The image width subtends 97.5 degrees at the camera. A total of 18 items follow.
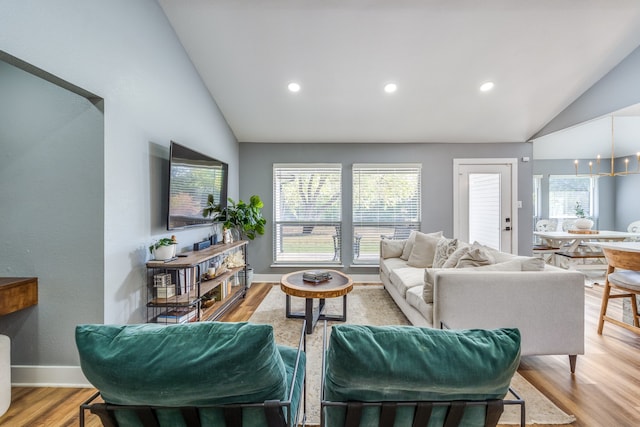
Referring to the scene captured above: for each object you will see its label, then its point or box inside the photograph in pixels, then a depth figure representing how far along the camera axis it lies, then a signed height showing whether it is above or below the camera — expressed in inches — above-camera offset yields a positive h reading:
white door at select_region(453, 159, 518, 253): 187.2 +7.7
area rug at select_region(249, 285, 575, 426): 68.6 -47.4
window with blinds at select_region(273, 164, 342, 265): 191.2 +2.2
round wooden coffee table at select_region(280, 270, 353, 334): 105.7 -29.6
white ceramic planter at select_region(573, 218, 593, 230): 205.0 -7.8
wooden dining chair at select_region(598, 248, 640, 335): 99.3 -24.0
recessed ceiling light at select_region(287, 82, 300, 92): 142.0 +64.7
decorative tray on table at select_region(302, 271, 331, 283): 117.0 -26.9
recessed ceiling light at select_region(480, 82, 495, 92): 141.8 +64.9
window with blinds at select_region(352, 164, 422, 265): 191.2 +5.6
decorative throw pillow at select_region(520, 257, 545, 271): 87.1 -16.1
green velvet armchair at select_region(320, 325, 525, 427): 33.4 -19.4
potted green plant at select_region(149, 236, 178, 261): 98.4 -12.9
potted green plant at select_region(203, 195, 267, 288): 155.0 -2.2
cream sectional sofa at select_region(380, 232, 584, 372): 82.3 -26.9
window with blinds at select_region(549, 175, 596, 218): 269.0 +17.6
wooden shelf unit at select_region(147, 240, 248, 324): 95.7 -28.9
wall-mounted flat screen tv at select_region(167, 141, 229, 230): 107.0 +12.4
